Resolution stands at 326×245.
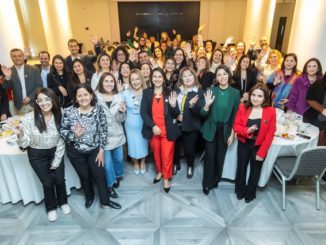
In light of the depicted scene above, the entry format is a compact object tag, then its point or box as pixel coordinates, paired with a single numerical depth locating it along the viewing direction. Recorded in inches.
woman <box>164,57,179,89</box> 138.5
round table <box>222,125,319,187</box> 105.4
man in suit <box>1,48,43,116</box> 138.9
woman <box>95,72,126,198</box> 106.0
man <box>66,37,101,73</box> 171.0
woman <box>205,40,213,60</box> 255.4
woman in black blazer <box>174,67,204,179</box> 108.9
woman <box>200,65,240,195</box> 103.3
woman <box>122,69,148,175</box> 115.5
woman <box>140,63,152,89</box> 133.2
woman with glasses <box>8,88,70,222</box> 88.4
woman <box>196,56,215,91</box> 145.4
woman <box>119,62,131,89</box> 133.2
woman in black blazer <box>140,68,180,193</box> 109.8
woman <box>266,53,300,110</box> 137.5
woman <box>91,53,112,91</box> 140.0
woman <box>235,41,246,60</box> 213.5
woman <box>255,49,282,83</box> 163.8
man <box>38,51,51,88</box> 158.7
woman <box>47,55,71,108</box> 146.3
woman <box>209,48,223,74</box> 170.6
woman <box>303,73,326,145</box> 117.0
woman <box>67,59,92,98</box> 142.3
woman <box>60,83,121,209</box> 92.2
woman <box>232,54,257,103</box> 148.7
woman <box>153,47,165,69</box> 232.2
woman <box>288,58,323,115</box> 122.4
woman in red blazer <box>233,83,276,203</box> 96.8
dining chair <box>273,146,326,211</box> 94.0
